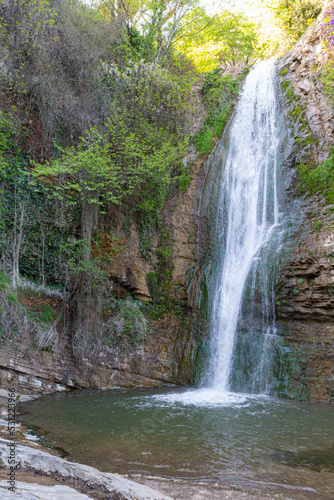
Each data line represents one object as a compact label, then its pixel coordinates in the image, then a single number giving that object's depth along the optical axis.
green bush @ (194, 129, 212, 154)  14.10
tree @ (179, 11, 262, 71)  21.59
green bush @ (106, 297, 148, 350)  10.06
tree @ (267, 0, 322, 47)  17.64
